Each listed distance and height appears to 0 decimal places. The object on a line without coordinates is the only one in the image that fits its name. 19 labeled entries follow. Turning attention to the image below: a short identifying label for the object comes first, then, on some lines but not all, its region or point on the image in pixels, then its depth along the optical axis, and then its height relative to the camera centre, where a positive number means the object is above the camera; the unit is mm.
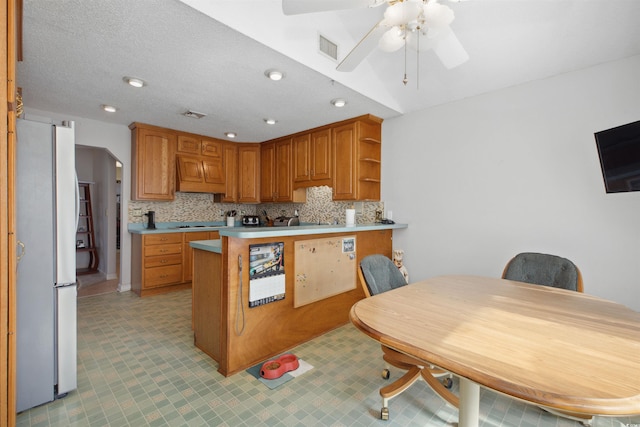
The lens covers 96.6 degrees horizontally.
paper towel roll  3287 -32
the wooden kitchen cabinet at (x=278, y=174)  4812 +724
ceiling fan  1413 +1047
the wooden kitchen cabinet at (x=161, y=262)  3939 -681
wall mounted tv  1892 +394
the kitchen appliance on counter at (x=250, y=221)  5355 -118
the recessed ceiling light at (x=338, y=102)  3232 +1291
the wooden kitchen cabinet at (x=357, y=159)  3807 +760
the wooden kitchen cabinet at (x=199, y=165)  4527 +838
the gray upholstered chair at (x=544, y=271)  1948 -428
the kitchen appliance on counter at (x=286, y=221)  4775 -111
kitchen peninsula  2123 -643
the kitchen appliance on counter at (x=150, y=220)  4359 -75
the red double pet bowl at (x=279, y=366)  2068 -1142
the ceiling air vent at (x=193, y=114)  3650 +1312
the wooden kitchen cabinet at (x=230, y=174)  5160 +743
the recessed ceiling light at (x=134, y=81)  2736 +1308
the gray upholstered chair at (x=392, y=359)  1695 -863
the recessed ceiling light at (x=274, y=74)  2560 +1282
